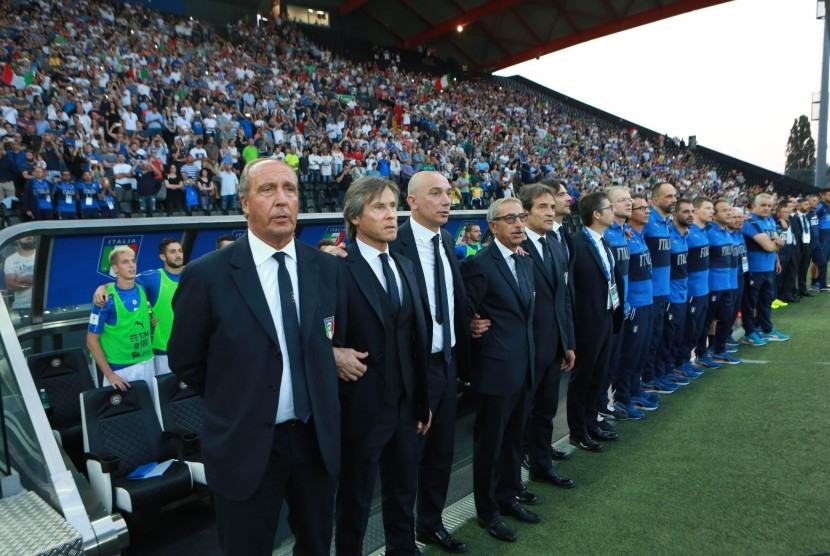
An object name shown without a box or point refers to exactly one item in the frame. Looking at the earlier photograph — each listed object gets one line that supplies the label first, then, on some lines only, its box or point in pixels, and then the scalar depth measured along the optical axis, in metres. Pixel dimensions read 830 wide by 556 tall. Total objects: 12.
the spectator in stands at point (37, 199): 8.96
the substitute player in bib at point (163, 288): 4.82
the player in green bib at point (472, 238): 8.77
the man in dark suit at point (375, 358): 2.64
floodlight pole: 21.69
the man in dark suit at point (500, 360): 3.29
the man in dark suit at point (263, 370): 2.00
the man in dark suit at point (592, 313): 4.45
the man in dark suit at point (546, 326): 3.71
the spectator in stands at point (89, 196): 9.20
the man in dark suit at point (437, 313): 3.05
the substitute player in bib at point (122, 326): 4.28
